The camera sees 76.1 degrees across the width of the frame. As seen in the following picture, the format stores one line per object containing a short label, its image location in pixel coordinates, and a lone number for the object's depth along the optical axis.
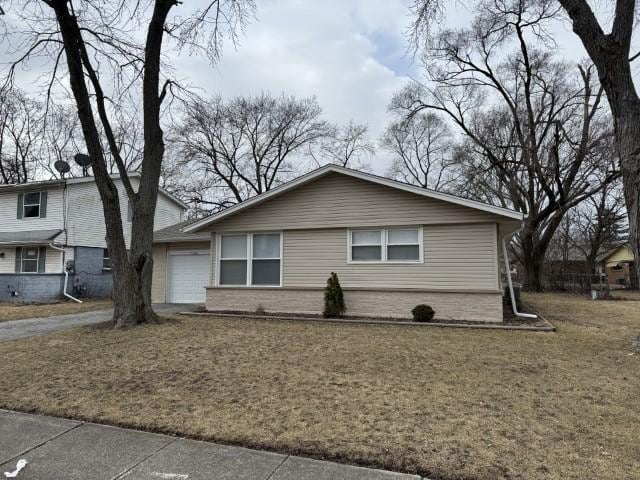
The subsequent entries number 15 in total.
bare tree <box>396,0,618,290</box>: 20.56
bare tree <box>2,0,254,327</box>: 9.48
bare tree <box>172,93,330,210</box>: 30.36
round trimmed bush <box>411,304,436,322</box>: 10.09
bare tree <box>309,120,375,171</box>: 32.91
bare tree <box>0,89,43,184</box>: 25.08
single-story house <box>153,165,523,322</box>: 10.27
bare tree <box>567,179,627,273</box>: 29.52
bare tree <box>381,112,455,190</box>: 33.06
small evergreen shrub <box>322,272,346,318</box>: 10.91
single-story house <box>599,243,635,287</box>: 34.41
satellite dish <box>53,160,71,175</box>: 19.81
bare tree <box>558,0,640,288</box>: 6.57
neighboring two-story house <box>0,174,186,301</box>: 17.70
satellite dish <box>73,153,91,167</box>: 19.27
